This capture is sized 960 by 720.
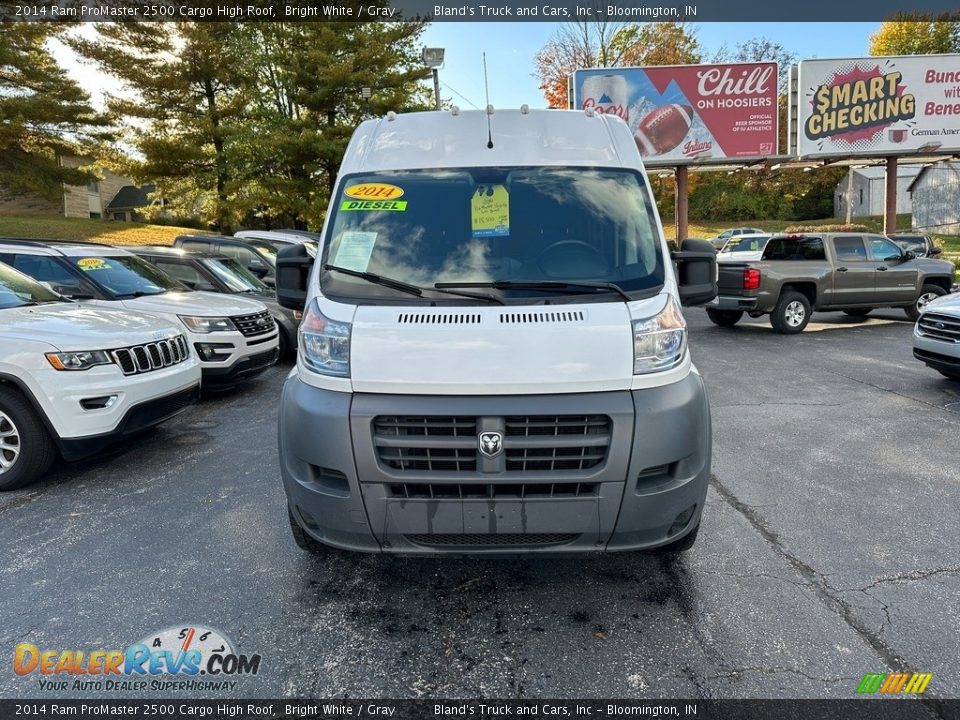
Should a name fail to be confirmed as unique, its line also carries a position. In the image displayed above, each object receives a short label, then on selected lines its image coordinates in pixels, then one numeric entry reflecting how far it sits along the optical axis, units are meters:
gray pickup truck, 11.62
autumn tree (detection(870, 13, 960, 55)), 54.62
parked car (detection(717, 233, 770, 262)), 19.88
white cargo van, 2.59
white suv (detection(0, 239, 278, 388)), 6.45
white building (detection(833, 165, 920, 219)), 49.72
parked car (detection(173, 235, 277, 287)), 11.36
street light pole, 13.60
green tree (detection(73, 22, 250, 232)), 21.41
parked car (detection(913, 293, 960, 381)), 6.61
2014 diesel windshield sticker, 3.40
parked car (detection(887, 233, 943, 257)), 17.67
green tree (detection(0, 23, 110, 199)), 22.72
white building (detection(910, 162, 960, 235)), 37.06
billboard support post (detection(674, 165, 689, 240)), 22.59
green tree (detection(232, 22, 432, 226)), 21.22
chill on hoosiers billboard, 21.00
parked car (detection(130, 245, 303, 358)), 8.98
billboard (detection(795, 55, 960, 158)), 21.05
